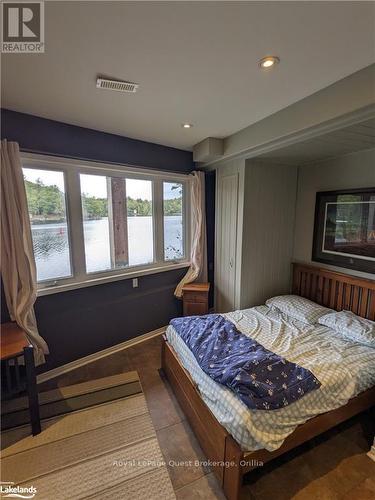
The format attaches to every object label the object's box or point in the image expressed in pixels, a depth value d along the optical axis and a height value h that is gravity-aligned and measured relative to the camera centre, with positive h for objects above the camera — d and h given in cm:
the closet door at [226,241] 315 -32
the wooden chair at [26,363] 179 -110
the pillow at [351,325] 214 -103
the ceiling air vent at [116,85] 168 +96
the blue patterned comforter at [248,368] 151 -109
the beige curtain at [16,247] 208 -26
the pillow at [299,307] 262 -104
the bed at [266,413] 141 -127
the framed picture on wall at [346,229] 247 -12
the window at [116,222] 280 -4
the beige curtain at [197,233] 351 -22
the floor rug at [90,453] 154 -172
